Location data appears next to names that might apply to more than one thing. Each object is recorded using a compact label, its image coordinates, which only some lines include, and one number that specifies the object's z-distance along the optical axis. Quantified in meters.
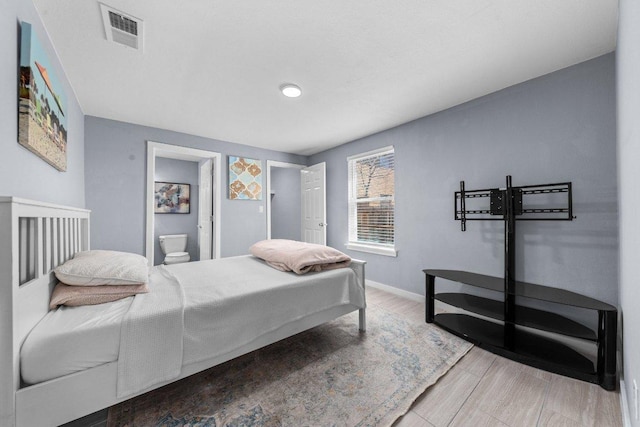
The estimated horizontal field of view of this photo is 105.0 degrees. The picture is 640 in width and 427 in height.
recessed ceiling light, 2.36
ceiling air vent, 1.52
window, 3.61
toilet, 4.35
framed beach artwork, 1.31
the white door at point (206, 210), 4.08
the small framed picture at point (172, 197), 4.79
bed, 0.89
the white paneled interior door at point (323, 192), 4.32
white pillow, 1.32
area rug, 1.33
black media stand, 1.58
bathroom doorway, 3.43
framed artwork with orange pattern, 4.14
